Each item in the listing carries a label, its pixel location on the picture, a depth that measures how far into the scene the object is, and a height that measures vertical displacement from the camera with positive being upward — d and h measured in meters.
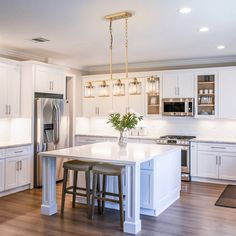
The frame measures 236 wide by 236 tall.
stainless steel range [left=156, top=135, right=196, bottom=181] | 6.59 -0.81
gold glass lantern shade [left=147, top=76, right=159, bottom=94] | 4.32 +0.43
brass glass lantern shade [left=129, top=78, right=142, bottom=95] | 4.34 +0.40
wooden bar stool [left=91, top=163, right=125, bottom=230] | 4.02 -0.82
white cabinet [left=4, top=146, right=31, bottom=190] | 5.49 -1.00
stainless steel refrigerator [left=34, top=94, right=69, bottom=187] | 6.04 -0.27
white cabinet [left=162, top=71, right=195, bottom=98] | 6.93 +0.70
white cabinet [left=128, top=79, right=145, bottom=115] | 7.46 +0.31
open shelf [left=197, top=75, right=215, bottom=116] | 6.76 +0.46
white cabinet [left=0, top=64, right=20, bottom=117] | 5.70 +0.46
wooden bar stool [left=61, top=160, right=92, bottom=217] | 4.34 -0.84
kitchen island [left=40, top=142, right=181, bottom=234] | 3.79 -0.79
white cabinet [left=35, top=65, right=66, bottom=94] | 6.17 +0.74
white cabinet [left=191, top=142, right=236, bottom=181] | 6.23 -0.96
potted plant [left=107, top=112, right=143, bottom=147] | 4.64 -0.10
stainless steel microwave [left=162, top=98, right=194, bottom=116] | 6.91 +0.20
